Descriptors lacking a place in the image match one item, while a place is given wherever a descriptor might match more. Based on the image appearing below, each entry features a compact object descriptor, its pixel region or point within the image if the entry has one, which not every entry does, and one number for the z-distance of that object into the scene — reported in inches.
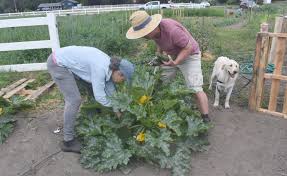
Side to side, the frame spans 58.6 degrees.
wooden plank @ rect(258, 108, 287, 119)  143.2
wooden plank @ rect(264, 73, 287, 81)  142.5
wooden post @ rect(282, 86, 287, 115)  143.1
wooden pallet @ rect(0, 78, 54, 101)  166.9
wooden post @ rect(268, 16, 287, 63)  204.2
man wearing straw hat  118.5
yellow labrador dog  147.6
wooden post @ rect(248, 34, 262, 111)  142.6
